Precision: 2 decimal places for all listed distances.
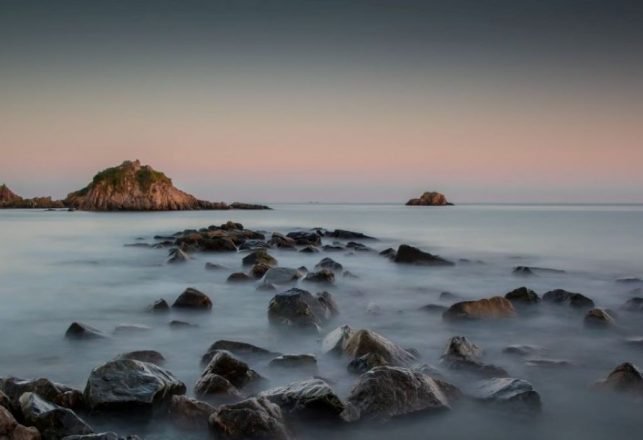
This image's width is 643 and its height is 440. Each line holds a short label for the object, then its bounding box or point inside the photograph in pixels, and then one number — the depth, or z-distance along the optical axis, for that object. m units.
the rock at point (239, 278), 12.43
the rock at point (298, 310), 7.78
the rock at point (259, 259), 14.66
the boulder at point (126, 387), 4.32
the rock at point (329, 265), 14.56
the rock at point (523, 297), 9.59
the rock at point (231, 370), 5.15
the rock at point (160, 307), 9.09
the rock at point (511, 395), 4.63
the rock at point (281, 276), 11.96
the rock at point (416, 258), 16.41
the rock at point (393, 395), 4.43
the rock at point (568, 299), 9.39
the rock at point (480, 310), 8.34
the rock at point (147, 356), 5.90
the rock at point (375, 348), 5.75
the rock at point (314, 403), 4.33
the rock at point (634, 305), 9.43
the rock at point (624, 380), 4.98
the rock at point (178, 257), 17.20
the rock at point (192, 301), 9.25
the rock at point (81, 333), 7.14
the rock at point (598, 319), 8.02
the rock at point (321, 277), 12.27
